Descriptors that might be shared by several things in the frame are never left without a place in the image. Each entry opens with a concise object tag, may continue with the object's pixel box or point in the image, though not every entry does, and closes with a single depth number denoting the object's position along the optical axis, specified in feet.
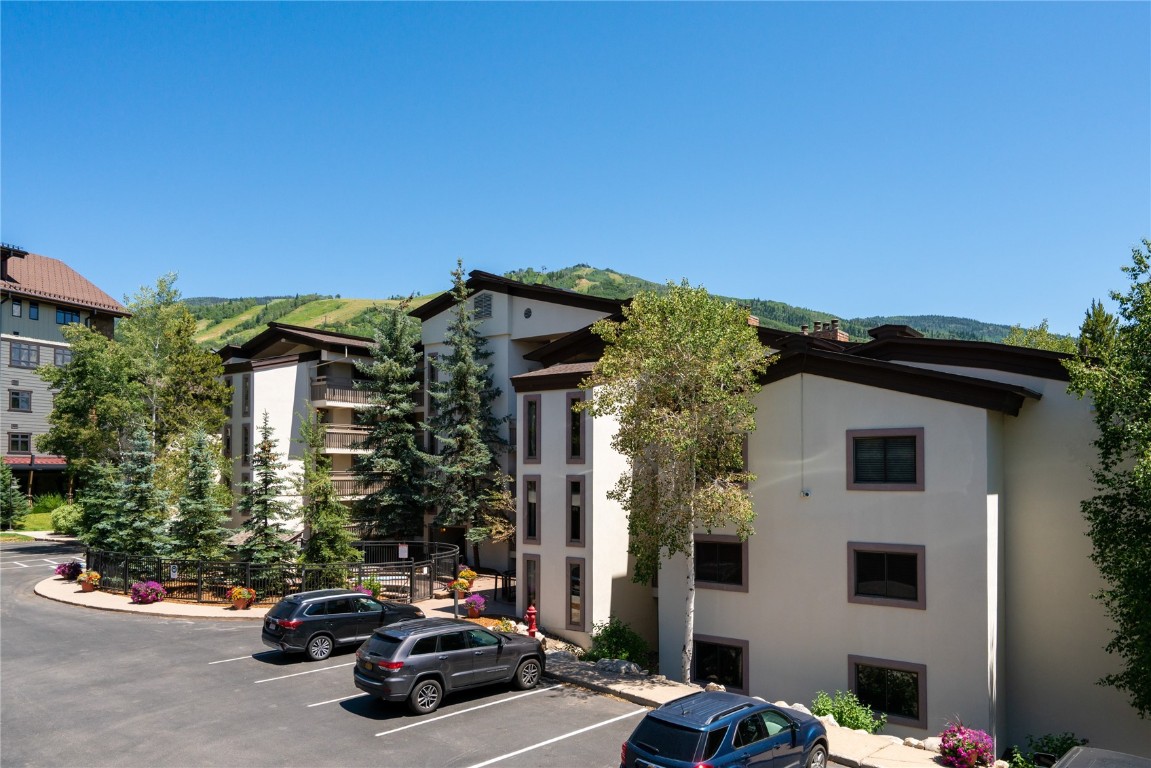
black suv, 64.54
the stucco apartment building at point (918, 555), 59.57
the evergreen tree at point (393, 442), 117.50
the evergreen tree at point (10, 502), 174.19
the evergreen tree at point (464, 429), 109.70
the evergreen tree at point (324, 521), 90.74
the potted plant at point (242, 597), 86.94
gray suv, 51.11
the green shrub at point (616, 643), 71.41
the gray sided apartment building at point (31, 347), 188.44
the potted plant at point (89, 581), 100.37
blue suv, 35.78
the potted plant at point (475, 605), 80.33
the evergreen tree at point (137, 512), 106.11
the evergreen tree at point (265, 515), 91.45
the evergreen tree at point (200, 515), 99.19
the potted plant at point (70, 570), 108.37
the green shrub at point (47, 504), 192.03
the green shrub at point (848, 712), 56.24
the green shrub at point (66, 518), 160.25
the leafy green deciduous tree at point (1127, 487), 52.13
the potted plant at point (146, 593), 91.04
